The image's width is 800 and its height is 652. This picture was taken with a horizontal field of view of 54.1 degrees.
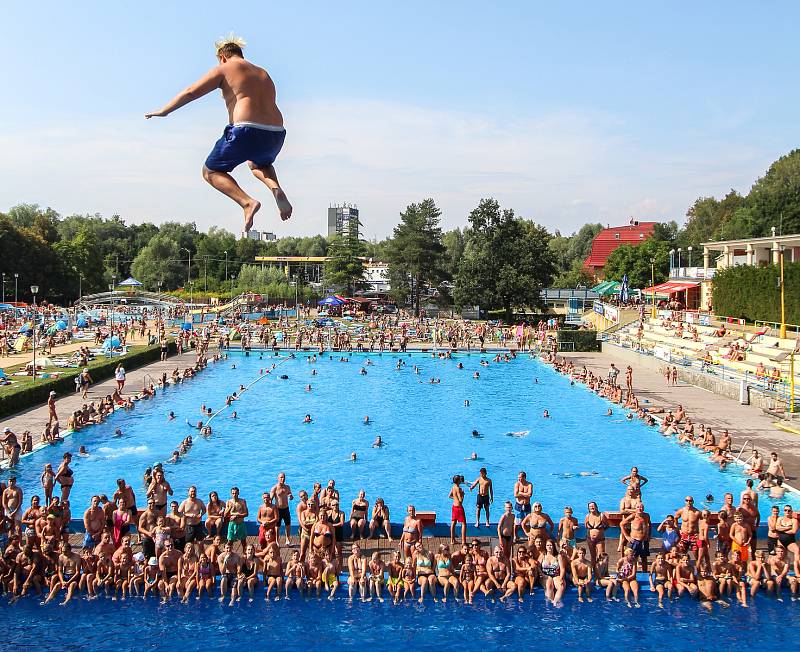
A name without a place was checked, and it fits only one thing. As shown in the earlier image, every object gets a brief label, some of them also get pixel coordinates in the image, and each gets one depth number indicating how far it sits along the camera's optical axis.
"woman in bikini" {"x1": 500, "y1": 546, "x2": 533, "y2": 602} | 11.91
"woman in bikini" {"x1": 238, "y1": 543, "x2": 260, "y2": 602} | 12.01
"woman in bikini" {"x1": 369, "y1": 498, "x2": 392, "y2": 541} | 13.77
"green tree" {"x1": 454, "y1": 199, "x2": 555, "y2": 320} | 63.91
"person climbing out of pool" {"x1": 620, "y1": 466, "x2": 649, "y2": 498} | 13.51
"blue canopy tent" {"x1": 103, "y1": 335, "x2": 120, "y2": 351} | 41.94
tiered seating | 33.19
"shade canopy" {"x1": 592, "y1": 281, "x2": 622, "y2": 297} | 67.26
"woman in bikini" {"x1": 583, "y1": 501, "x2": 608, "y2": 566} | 12.27
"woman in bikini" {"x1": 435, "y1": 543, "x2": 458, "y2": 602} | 11.97
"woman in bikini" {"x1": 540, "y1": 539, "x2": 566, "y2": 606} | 11.77
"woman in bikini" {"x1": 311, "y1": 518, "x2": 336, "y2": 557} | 12.37
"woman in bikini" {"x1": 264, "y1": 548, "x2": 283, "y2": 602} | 12.03
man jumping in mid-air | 5.82
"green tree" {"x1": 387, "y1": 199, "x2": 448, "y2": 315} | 74.44
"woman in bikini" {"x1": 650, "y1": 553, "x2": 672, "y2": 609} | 11.95
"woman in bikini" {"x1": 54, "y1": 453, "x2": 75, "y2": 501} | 14.89
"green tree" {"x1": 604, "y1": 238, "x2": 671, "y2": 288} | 74.12
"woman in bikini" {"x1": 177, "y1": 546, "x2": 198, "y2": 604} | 11.89
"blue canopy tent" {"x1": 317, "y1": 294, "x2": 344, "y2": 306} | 67.62
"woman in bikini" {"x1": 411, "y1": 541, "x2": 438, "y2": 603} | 11.98
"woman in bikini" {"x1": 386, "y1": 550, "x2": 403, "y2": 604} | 11.88
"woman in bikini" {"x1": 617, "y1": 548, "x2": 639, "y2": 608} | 11.84
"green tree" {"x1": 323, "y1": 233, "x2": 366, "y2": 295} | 84.12
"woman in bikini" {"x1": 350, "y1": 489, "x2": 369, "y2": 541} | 13.77
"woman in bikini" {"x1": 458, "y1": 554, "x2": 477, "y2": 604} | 11.88
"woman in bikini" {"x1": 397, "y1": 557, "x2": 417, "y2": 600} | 11.96
